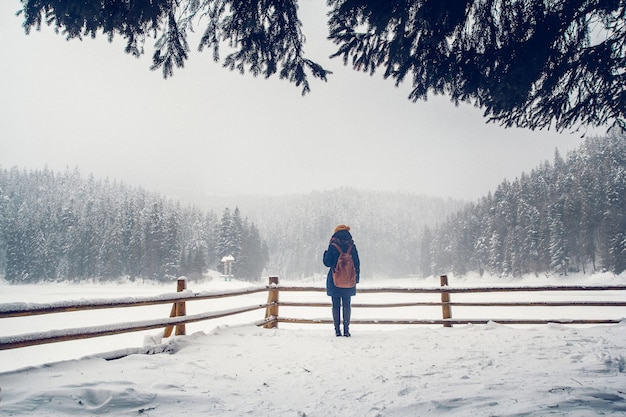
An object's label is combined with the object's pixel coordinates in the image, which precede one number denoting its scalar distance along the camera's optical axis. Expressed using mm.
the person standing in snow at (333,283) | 7109
